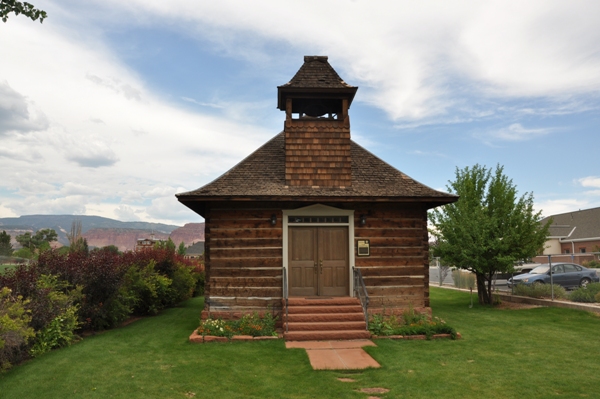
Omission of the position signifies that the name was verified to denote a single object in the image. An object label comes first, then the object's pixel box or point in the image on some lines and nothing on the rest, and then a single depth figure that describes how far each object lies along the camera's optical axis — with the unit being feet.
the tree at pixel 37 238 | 229.43
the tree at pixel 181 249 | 105.09
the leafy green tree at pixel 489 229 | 53.21
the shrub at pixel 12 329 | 24.93
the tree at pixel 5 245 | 195.72
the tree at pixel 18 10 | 23.43
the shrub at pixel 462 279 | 79.46
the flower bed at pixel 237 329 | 34.27
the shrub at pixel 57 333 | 30.63
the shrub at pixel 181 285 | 58.23
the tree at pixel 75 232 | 125.58
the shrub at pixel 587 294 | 49.78
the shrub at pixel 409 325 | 35.32
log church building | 38.78
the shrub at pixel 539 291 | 53.62
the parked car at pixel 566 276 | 64.85
